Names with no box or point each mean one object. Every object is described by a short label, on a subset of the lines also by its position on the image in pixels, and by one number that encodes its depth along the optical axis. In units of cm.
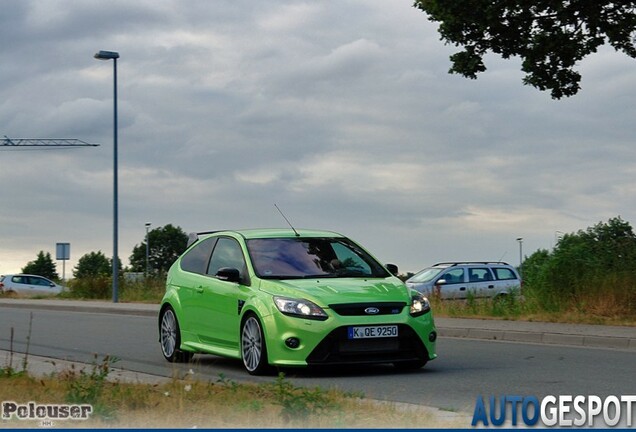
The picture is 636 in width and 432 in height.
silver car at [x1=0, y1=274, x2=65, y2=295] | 5550
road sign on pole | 5162
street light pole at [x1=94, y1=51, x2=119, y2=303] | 4022
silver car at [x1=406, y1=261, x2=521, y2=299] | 3259
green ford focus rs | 1270
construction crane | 15658
